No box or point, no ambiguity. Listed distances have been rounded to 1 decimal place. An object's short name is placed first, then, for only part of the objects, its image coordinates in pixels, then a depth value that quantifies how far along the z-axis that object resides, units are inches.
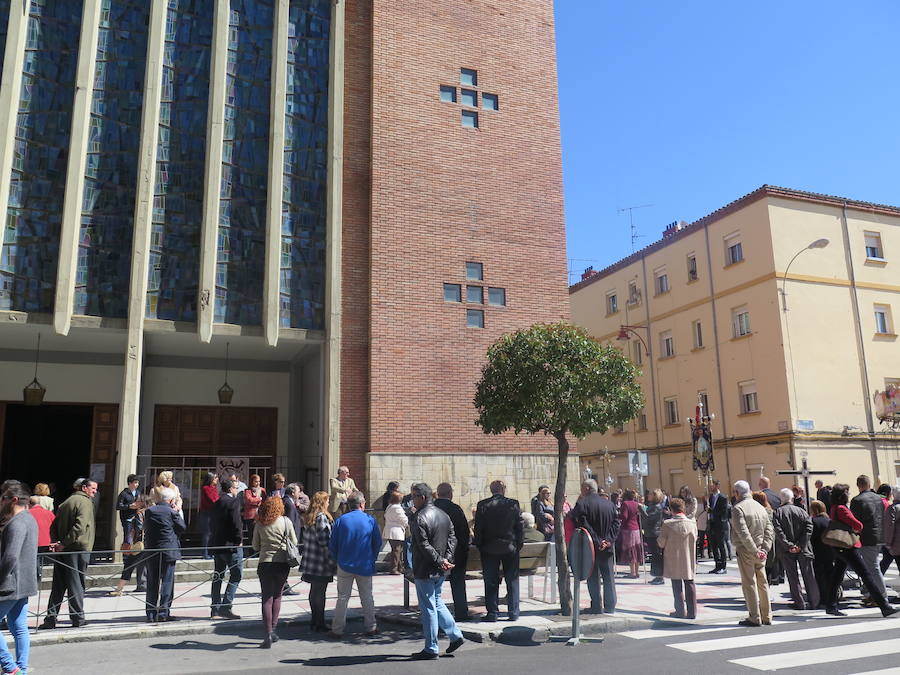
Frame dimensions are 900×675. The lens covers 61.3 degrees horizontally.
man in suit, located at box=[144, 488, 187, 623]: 372.8
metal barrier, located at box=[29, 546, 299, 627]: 358.6
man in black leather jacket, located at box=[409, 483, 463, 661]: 301.3
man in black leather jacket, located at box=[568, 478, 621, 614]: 376.5
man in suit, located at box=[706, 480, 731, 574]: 566.6
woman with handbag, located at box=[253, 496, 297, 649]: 322.3
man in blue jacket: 335.3
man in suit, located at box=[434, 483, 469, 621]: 359.3
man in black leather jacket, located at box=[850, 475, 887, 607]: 388.2
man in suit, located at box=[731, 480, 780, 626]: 358.9
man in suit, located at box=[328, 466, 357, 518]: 530.3
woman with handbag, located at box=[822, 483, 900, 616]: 373.4
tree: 388.8
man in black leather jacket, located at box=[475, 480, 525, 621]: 362.3
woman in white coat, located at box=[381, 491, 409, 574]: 486.9
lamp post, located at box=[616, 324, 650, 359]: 1306.6
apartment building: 1002.1
